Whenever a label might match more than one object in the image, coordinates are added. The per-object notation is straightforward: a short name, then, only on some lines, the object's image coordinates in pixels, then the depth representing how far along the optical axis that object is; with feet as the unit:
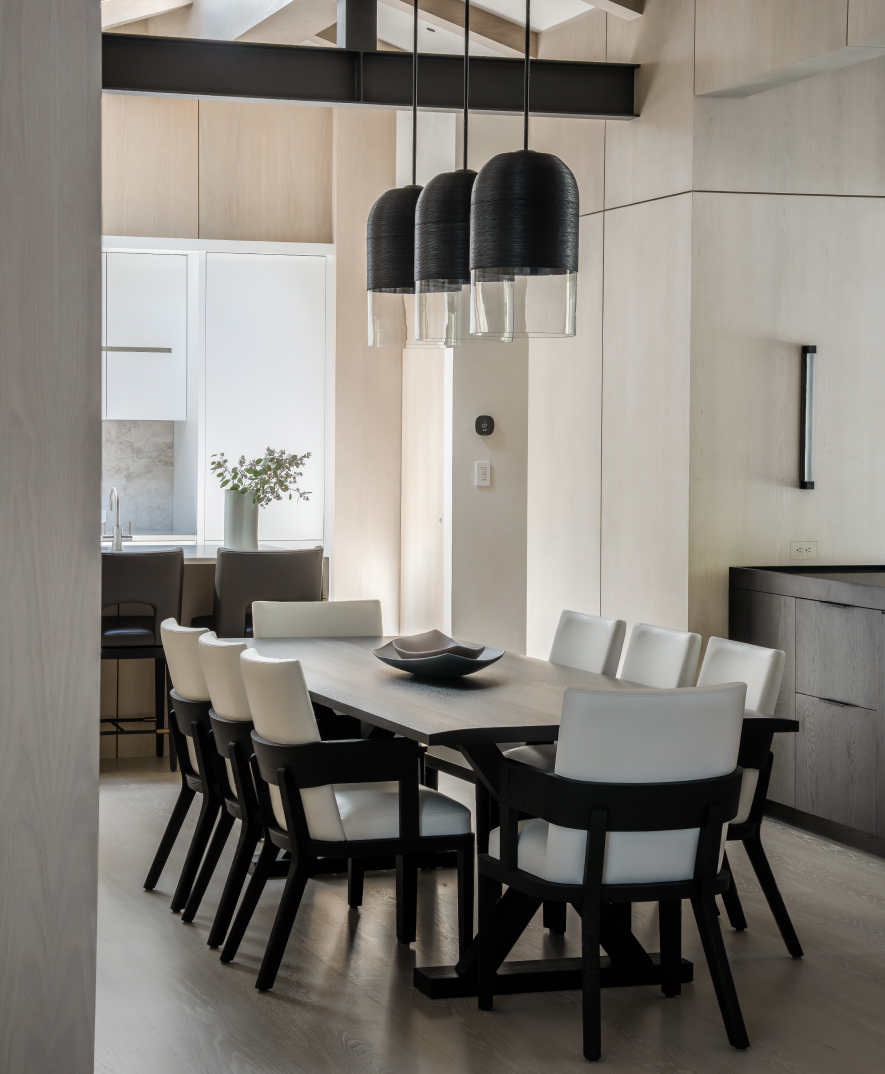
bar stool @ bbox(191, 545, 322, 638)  18.89
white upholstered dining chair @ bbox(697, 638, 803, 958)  11.05
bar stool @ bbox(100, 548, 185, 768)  18.12
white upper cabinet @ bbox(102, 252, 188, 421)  25.93
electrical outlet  17.21
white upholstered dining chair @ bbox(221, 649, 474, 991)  10.17
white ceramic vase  20.13
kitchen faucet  20.74
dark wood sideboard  14.52
